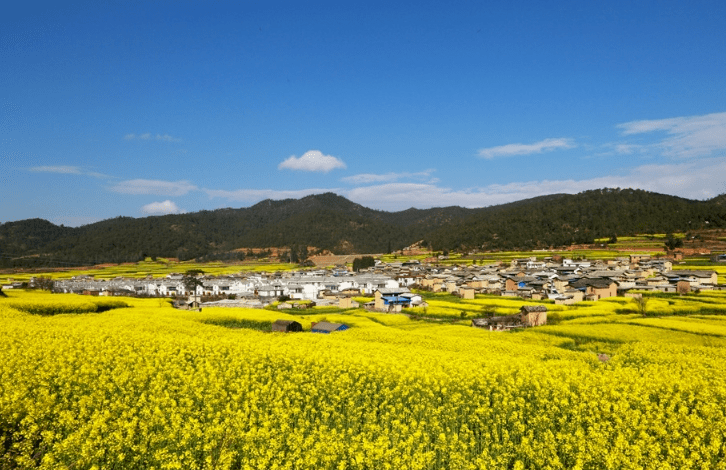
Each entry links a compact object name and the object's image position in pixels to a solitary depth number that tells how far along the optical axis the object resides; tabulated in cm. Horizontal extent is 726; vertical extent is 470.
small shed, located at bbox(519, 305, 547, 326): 4062
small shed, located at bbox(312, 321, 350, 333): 3400
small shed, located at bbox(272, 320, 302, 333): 3306
